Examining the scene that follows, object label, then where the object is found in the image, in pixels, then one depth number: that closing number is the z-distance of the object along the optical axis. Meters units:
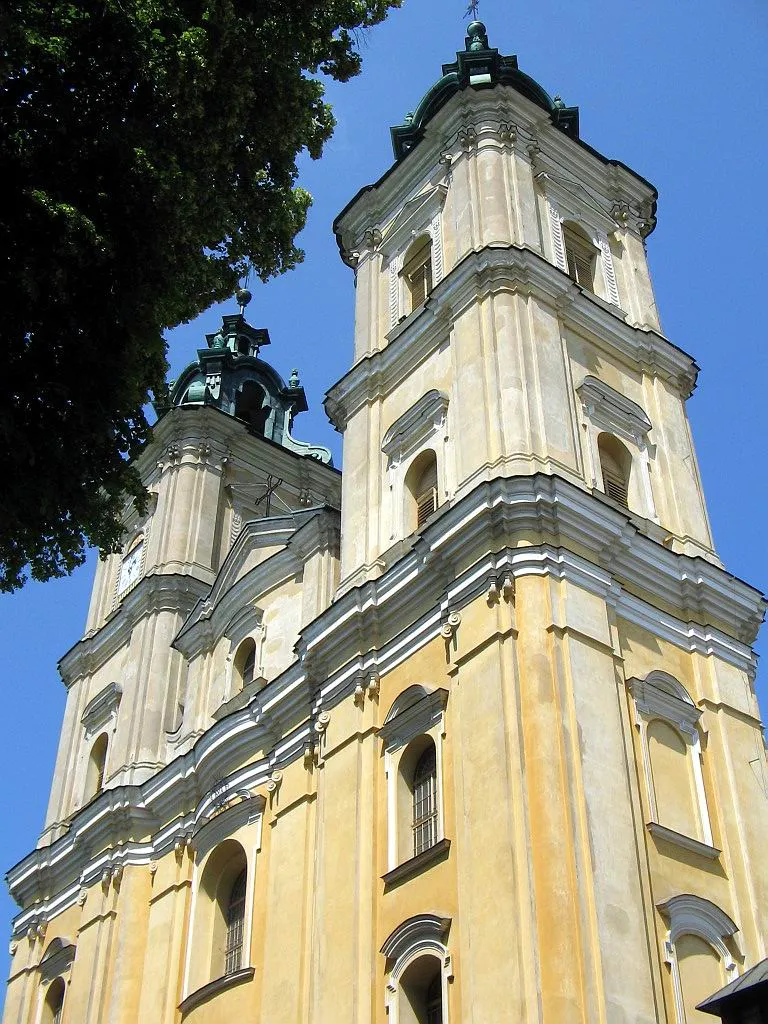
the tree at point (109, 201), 11.39
